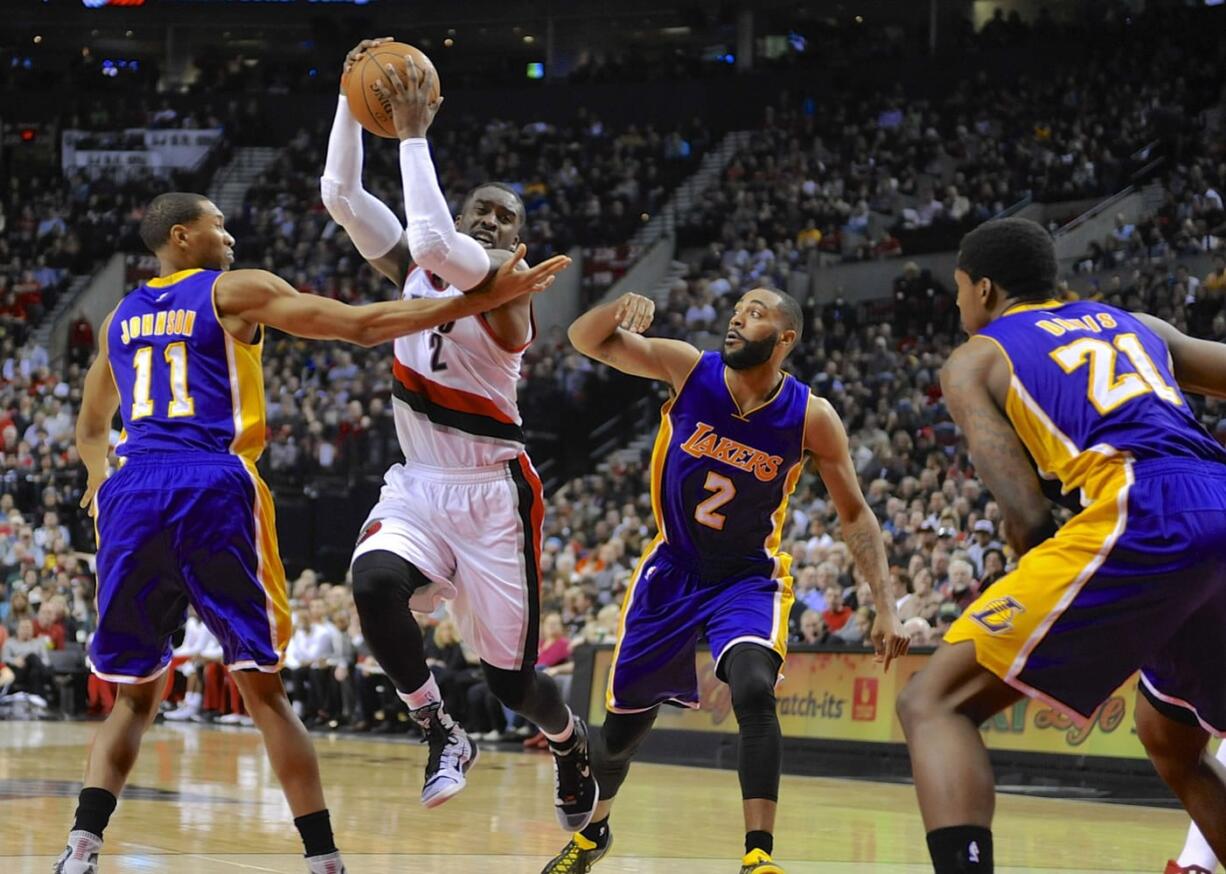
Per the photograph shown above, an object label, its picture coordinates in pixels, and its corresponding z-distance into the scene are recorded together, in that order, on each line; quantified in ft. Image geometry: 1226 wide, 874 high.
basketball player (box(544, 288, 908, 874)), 21.38
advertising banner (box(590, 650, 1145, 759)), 36.63
